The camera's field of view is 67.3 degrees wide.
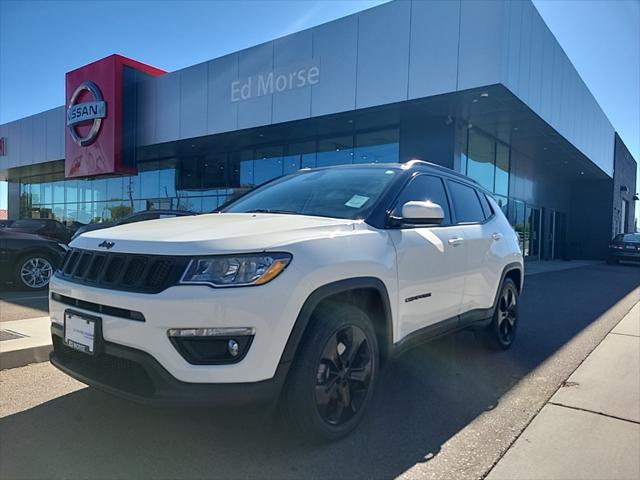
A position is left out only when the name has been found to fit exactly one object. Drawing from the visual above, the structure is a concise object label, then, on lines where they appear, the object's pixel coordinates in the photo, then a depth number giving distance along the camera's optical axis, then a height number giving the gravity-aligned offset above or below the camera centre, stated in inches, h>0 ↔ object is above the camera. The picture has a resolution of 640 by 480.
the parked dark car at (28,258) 318.0 -31.3
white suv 94.3 -18.2
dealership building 437.4 +121.3
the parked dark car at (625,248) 856.9 -42.5
